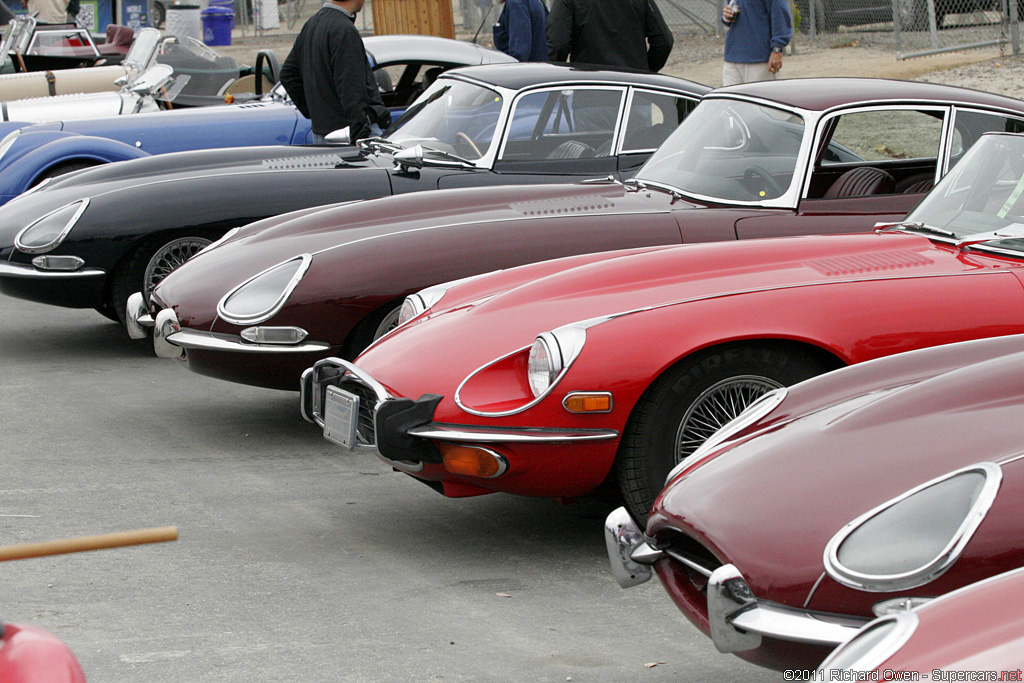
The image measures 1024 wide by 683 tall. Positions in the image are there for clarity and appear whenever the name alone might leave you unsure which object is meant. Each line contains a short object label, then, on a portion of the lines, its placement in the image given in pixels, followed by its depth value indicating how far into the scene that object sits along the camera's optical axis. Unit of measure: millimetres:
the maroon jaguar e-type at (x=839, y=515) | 4855
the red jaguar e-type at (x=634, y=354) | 7613
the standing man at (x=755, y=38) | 19984
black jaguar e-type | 13727
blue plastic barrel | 50750
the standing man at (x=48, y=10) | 37187
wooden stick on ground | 3629
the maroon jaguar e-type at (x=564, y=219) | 10414
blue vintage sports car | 18359
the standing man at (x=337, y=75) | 17016
